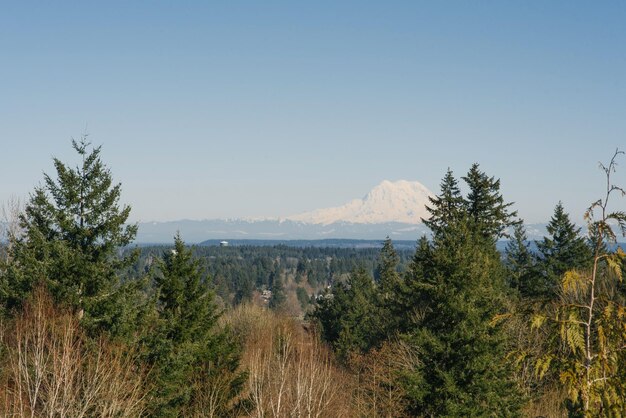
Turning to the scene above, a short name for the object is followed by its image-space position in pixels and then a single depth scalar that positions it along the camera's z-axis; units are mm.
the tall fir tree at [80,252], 23891
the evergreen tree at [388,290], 52594
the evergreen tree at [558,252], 59062
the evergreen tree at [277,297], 151750
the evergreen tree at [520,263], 60688
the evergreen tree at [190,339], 23453
